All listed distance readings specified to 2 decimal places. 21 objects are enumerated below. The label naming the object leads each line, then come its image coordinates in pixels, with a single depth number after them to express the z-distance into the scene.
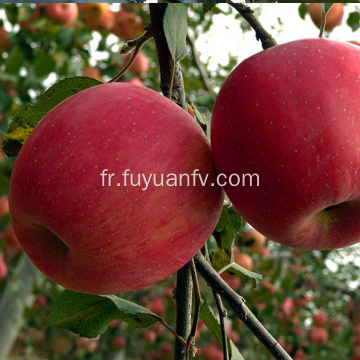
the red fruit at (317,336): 2.88
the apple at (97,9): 2.11
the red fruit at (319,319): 2.99
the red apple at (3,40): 2.18
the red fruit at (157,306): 2.81
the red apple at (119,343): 3.34
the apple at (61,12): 2.12
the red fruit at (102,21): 2.14
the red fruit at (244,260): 2.07
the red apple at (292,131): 0.48
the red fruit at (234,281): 2.02
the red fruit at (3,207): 2.43
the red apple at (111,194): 0.48
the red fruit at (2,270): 2.47
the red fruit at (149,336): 3.55
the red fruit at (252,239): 1.98
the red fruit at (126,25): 2.19
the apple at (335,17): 2.01
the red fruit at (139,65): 2.32
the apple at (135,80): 2.09
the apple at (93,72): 2.07
